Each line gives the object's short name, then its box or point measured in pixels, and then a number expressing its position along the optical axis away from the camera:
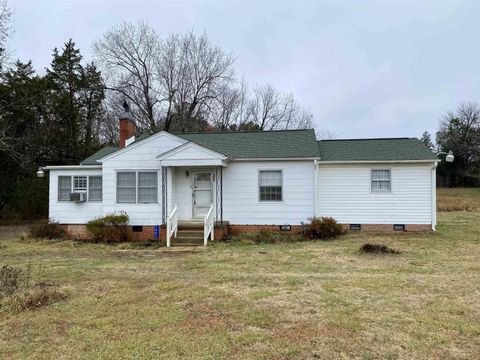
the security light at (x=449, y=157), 15.70
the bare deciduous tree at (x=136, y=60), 33.56
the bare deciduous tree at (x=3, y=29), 18.28
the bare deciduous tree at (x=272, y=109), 39.62
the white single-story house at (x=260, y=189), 15.09
